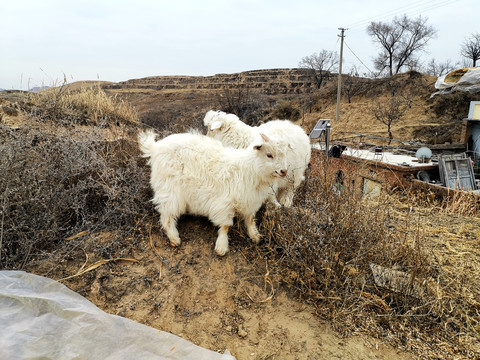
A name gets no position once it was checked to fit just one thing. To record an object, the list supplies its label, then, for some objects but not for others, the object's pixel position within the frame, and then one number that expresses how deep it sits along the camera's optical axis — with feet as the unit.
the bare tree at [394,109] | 72.65
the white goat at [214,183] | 11.16
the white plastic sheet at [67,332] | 6.34
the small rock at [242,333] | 8.38
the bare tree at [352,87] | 107.34
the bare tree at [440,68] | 127.85
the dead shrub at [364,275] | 8.57
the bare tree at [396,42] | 126.72
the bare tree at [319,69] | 145.07
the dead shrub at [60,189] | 9.53
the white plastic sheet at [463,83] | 72.23
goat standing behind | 14.74
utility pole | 91.88
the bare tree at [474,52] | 116.88
